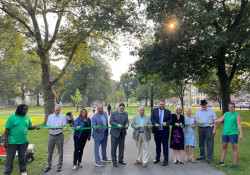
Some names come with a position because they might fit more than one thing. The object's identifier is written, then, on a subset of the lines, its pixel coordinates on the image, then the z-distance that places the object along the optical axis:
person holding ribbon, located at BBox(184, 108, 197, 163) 7.27
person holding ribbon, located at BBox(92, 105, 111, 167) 6.84
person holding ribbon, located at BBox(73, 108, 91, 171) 6.63
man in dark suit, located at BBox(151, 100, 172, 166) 7.13
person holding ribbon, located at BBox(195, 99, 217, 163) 7.24
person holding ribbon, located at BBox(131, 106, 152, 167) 7.00
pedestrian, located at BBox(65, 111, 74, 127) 13.41
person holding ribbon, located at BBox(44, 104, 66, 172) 6.49
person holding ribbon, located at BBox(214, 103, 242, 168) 6.59
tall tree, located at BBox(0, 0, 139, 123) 14.66
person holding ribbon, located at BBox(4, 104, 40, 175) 5.66
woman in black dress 7.13
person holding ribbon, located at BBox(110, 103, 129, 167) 7.05
